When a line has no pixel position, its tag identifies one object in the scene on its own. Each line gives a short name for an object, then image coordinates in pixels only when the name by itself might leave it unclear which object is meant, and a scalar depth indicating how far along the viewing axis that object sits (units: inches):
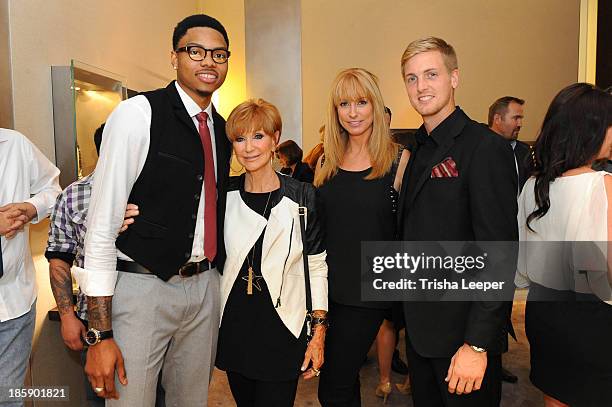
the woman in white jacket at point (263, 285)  72.5
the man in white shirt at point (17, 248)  74.1
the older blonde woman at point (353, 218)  80.6
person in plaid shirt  75.9
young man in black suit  60.9
